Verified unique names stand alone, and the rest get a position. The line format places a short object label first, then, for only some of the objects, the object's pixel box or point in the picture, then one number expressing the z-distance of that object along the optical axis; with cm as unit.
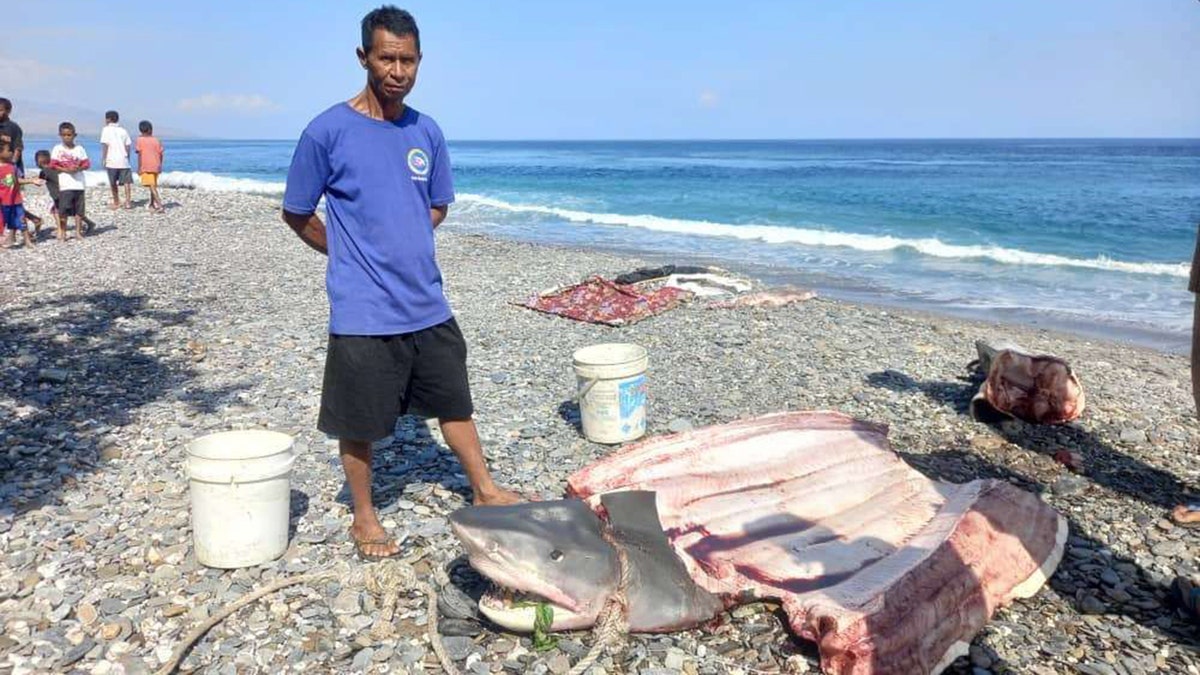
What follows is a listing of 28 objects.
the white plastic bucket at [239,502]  376
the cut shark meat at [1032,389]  601
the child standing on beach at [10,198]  1232
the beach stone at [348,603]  360
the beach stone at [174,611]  353
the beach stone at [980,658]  334
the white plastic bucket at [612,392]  541
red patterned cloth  959
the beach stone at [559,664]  323
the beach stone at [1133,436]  599
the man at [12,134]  1196
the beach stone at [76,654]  320
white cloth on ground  1079
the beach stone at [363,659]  325
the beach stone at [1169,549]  431
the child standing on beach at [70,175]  1331
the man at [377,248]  361
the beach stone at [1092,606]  378
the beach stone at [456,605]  352
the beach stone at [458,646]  331
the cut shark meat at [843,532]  326
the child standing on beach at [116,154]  1644
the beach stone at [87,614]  348
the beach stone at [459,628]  344
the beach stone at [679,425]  602
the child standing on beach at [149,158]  1758
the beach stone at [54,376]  662
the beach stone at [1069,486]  507
